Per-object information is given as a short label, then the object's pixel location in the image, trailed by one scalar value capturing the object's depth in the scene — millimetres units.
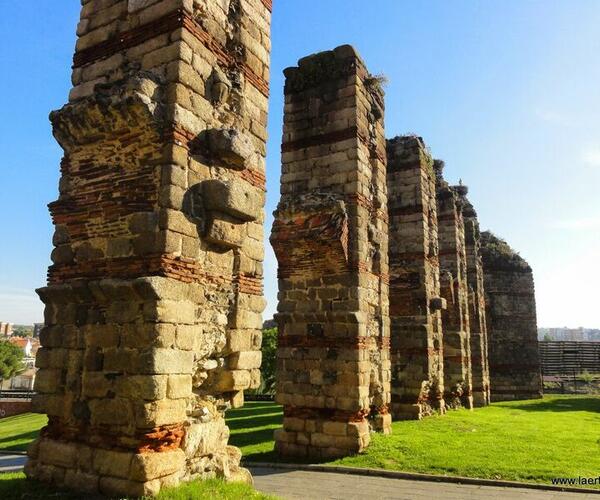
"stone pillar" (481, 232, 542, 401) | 24609
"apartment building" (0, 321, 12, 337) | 108725
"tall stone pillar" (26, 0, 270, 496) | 4508
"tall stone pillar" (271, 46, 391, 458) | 9102
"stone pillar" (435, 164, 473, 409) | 16844
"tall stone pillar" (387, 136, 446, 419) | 13211
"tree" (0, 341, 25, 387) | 44862
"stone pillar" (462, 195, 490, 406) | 20812
